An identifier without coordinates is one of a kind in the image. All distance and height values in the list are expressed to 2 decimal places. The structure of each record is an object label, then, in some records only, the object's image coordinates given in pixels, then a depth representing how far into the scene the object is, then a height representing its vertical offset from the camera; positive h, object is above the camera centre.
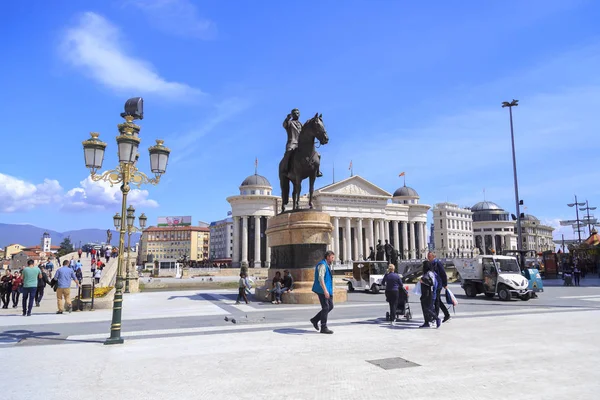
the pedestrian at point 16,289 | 17.25 -1.32
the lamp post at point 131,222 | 24.35 +2.11
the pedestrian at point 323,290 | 9.12 -0.80
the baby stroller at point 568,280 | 27.83 -1.87
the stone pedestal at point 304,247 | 15.27 +0.28
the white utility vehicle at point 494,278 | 17.52 -1.10
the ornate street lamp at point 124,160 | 8.74 +2.25
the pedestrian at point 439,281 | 10.46 -0.71
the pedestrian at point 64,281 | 13.37 -0.78
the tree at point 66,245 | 125.29 +3.74
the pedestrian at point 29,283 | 13.62 -0.85
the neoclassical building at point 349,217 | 88.38 +8.46
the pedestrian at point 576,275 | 28.78 -1.59
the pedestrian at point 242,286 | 16.22 -1.21
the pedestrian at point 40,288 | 16.34 -1.24
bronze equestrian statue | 15.54 +4.00
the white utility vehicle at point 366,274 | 23.60 -1.19
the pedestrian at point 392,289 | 10.42 -0.89
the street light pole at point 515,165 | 31.78 +6.88
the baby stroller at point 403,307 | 10.99 -1.42
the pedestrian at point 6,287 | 17.25 -1.25
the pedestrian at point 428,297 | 10.10 -1.07
